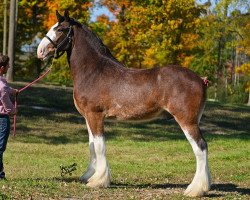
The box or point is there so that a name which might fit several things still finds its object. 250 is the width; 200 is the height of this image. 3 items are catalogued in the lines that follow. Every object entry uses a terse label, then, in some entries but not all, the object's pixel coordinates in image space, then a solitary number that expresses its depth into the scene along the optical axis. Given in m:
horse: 11.37
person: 12.11
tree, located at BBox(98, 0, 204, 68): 39.17
